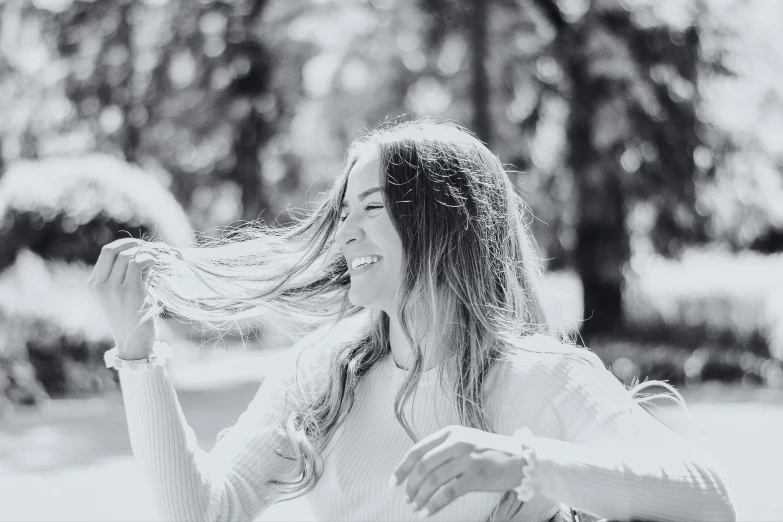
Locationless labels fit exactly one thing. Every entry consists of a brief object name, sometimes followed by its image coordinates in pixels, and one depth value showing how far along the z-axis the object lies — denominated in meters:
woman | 1.99
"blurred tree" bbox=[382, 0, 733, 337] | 13.67
